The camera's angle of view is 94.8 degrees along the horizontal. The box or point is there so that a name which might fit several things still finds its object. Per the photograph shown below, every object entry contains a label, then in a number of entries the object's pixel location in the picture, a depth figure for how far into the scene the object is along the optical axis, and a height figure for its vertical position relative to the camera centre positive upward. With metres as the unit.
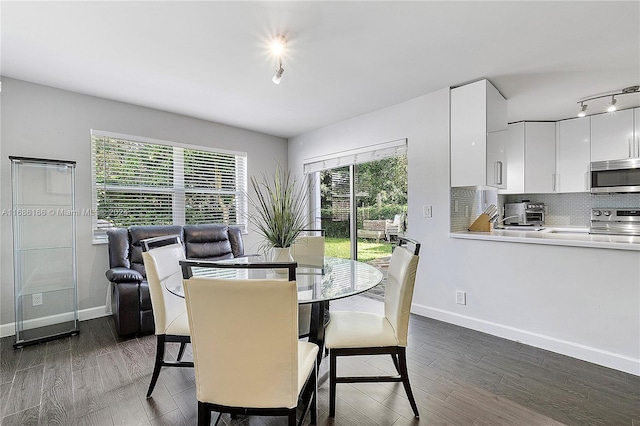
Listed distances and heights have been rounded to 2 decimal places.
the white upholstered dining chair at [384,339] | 1.67 -0.74
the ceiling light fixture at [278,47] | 2.12 +1.24
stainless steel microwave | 3.49 +0.39
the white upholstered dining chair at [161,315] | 1.84 -0.66
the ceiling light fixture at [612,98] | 3.01 +1.21
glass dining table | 1.18 -0.46
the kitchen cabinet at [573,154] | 3.95 +0.74
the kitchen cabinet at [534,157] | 4.20 +0.75
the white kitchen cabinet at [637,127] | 3.54 +0.96
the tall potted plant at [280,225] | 2.08 -0.10
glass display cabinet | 2.70 -0.32
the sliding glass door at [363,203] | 3.75 +0.12
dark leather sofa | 2.71 -0.50
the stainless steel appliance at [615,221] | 3.75 -0.18
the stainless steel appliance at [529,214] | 4.61 -0.08
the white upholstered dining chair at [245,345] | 1.13 -0.53
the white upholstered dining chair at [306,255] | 2.25 -0.41
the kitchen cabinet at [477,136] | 2.87 +0.75
